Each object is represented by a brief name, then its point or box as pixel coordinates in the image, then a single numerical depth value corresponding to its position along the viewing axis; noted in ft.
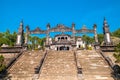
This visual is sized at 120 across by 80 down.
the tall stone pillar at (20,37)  52.79
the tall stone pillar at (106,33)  53.01
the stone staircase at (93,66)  28.61
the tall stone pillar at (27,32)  62.71
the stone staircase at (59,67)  28.74
